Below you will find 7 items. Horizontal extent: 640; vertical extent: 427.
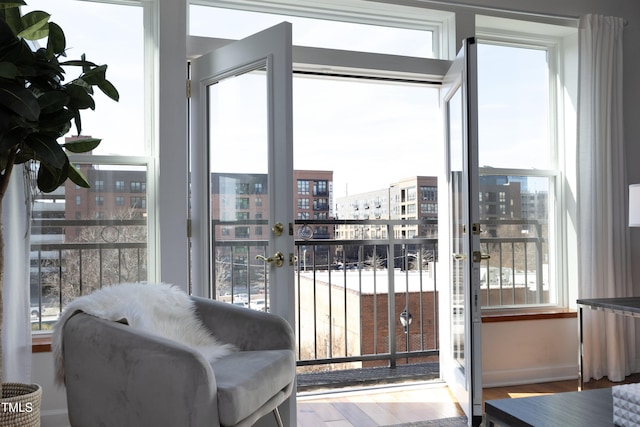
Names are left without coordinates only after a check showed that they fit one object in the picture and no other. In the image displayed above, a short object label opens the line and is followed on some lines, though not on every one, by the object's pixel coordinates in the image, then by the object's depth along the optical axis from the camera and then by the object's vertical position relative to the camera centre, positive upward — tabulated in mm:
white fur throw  2074 -367
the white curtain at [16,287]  2471 -300
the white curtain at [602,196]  3658 +129
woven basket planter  1960 -667
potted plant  1870 +435
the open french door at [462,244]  2775 -147
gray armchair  1769 -555
